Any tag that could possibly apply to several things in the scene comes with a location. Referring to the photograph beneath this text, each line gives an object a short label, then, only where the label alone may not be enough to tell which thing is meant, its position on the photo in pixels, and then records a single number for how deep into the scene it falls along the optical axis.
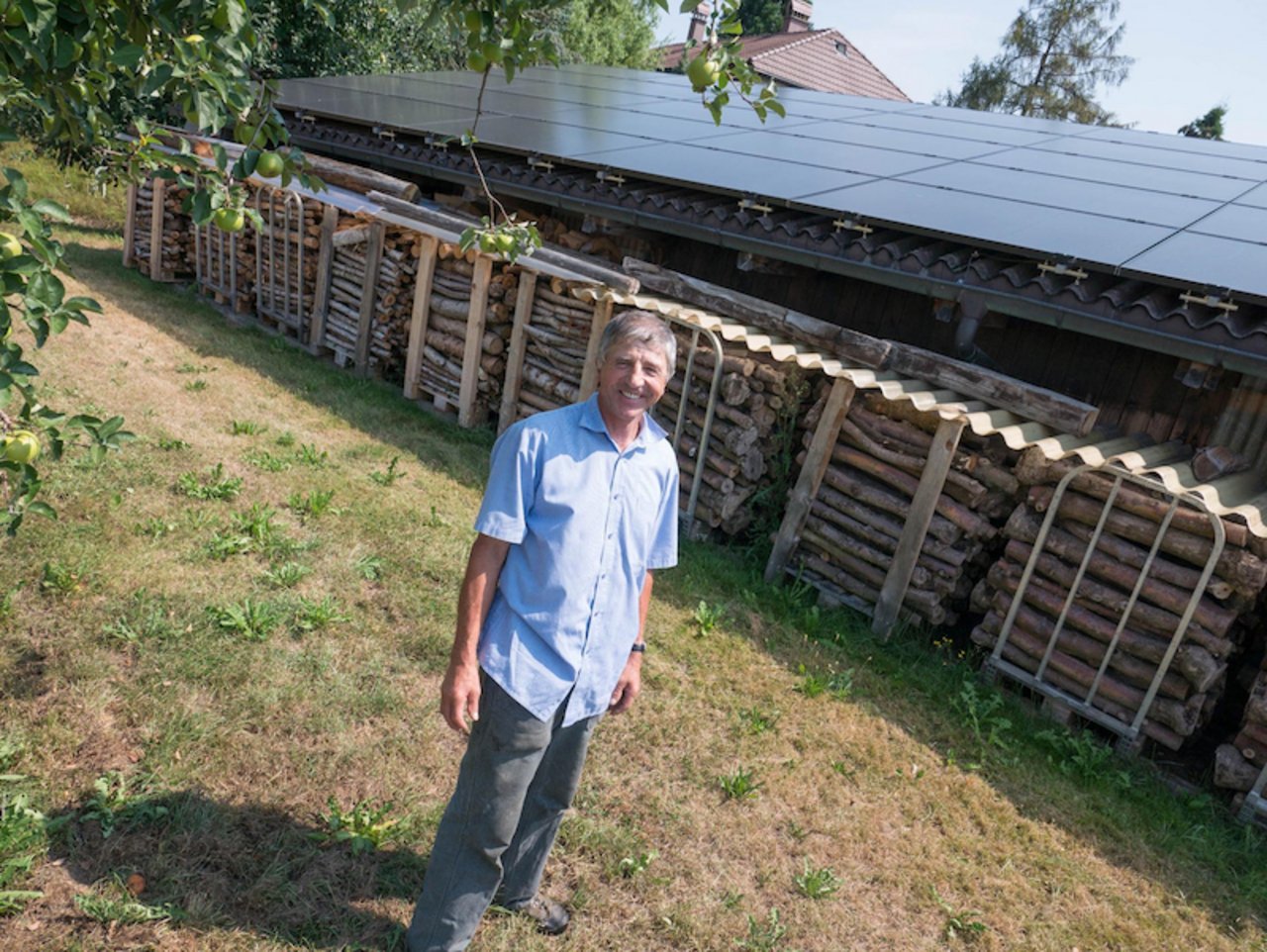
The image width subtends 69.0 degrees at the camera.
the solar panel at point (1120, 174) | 7.44
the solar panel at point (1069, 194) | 6.69
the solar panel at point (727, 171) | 7.25
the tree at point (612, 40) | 24.48
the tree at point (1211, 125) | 32.19
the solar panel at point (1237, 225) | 6.12
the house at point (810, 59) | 24.94
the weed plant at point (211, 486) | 5.78
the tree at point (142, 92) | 2.12
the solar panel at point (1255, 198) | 7.00
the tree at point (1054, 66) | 28.28
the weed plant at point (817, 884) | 3.65
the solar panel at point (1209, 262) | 5.22
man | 2.62
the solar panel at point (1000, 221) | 5.92
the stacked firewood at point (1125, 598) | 4.72
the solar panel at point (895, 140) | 8.61
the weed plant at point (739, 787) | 4.12
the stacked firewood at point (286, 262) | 9.91
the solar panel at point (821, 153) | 7.93
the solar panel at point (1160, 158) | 8.18
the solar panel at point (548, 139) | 8.56
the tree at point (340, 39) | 16.39
